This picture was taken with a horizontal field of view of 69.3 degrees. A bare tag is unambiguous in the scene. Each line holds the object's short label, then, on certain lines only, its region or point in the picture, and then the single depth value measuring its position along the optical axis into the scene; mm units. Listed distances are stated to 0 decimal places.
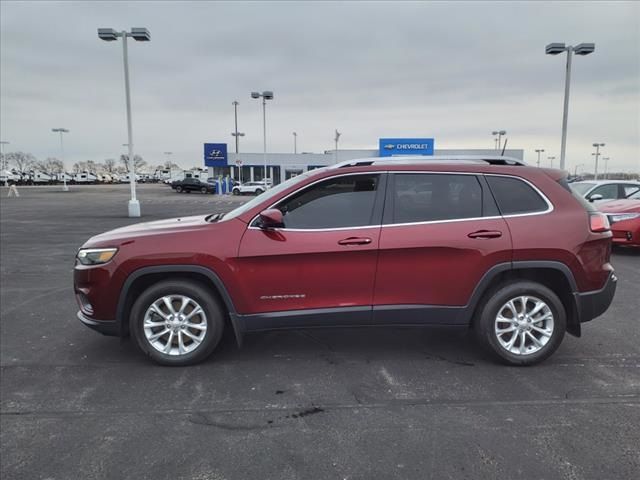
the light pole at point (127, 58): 17328
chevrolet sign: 45281
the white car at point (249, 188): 45875
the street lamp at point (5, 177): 62969
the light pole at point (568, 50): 18688
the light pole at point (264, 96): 31453
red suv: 3914
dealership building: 54669
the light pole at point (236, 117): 62912
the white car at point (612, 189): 12172
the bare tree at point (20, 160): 111125
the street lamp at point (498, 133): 41062
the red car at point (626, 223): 9430
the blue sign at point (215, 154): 56188
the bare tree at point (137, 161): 122912
